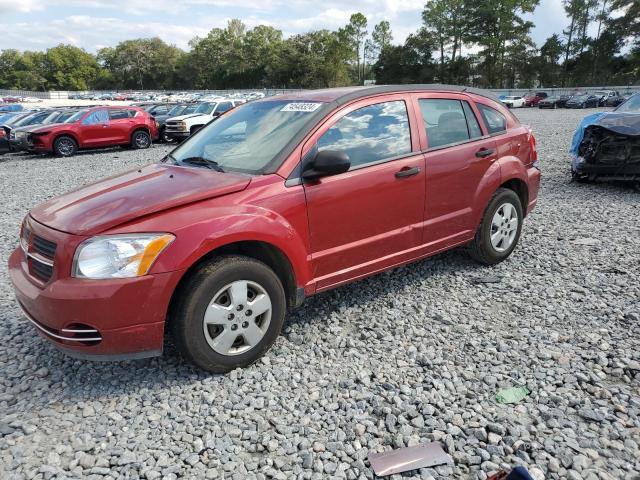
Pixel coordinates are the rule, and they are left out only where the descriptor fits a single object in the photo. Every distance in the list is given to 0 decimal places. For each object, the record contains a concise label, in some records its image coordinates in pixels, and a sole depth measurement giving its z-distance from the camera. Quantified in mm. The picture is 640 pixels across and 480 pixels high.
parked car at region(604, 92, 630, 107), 41850
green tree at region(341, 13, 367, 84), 102438
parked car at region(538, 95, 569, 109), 44716
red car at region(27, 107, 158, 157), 15680
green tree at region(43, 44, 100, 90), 122750
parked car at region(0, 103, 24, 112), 30719
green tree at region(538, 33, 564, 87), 72312
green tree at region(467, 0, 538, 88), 74000
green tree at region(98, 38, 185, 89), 125750
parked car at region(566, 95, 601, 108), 42875
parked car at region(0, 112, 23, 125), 20633
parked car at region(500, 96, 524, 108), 47812
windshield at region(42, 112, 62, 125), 17311
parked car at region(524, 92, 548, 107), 49297
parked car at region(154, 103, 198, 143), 19328
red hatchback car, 2805
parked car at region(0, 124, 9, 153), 15758
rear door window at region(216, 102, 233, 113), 20328
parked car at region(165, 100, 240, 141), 18562
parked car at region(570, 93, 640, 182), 7699
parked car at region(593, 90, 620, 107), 42625
